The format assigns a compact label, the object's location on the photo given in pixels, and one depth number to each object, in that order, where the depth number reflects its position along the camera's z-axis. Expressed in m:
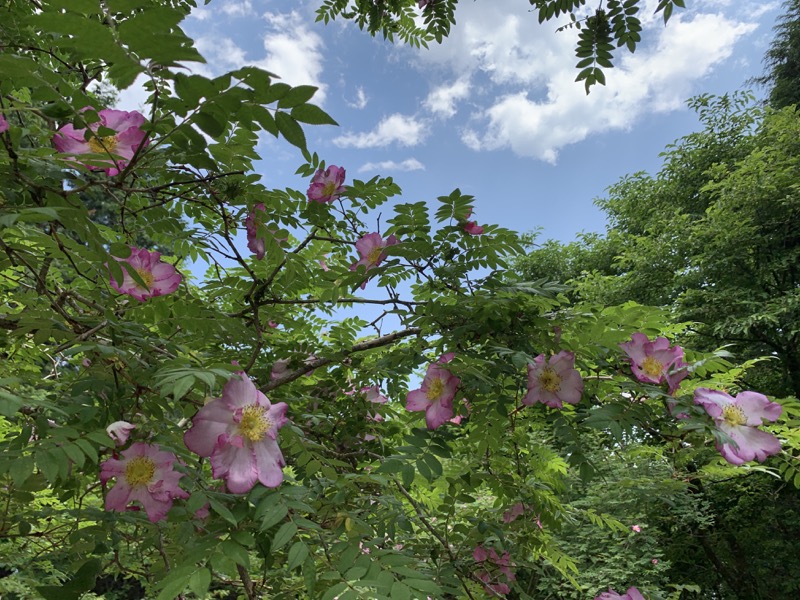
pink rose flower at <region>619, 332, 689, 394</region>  1.12
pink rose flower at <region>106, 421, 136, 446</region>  0.88
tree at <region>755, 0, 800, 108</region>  11.02
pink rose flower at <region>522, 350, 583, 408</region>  1.19
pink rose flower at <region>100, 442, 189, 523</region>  0.92
